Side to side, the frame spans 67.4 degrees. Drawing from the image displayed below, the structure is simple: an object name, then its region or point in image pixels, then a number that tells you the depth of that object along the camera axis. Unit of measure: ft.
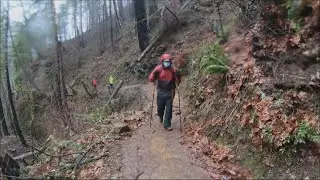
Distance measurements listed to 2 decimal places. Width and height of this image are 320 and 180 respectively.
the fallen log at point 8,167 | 18.40
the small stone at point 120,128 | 21.00
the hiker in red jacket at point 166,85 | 21.41
